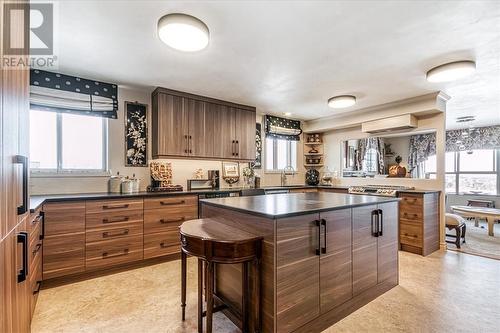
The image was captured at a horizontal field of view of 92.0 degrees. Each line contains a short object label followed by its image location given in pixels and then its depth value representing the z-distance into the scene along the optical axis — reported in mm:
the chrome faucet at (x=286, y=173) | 5598
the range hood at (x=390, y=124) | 4098
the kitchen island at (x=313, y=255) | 1666
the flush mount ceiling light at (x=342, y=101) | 3910
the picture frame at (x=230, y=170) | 4648
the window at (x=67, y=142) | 3068
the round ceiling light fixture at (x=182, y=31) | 1923
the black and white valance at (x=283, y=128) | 5238
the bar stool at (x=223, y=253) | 1578
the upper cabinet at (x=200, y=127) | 3633
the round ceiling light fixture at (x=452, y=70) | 2686
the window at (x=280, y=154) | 5479
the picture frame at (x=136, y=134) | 3631
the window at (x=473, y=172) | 6582
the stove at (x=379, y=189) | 4041
